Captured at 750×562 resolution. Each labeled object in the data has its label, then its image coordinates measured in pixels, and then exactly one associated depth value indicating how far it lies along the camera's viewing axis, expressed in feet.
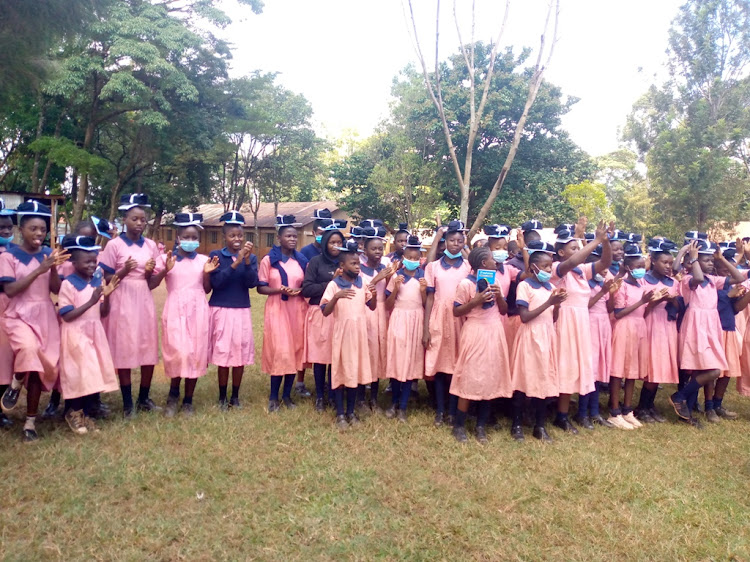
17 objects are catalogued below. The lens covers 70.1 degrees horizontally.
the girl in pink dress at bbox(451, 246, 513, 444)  16.89
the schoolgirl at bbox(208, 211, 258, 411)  18.56
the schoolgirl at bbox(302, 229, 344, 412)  19.29
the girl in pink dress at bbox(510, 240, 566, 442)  16.76
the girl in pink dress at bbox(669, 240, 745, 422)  19.61
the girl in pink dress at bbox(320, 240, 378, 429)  17.78
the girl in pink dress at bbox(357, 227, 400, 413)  18.75
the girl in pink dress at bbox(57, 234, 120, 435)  16.11
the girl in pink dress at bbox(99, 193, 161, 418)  17.70
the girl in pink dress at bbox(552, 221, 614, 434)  17.76
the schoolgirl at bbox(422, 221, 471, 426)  18.57
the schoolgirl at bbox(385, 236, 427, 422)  18.81
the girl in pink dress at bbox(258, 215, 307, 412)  19.61
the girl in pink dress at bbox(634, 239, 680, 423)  19.69
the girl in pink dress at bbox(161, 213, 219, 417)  17.97
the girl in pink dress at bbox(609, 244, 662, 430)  19.61
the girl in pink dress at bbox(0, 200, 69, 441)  15.58
